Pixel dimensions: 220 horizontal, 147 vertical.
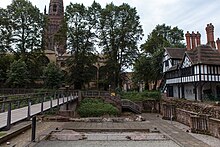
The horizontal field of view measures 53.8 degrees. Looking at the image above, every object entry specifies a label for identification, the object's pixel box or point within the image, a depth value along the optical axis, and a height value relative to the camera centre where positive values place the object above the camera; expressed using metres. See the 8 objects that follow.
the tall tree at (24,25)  39.16 +10.98
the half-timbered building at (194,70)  27.86 +2.11
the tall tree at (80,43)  38.31 +7.55
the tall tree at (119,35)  39.59 +9.05
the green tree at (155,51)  39.66 +6.66
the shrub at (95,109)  27.92 -3.17
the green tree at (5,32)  38.28 +9.39
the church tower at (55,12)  81.50 +27.42
